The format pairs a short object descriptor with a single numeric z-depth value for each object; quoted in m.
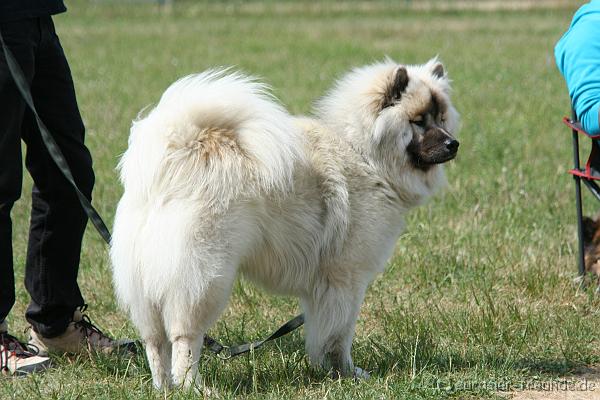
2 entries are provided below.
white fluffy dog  6.61
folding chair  9.42
